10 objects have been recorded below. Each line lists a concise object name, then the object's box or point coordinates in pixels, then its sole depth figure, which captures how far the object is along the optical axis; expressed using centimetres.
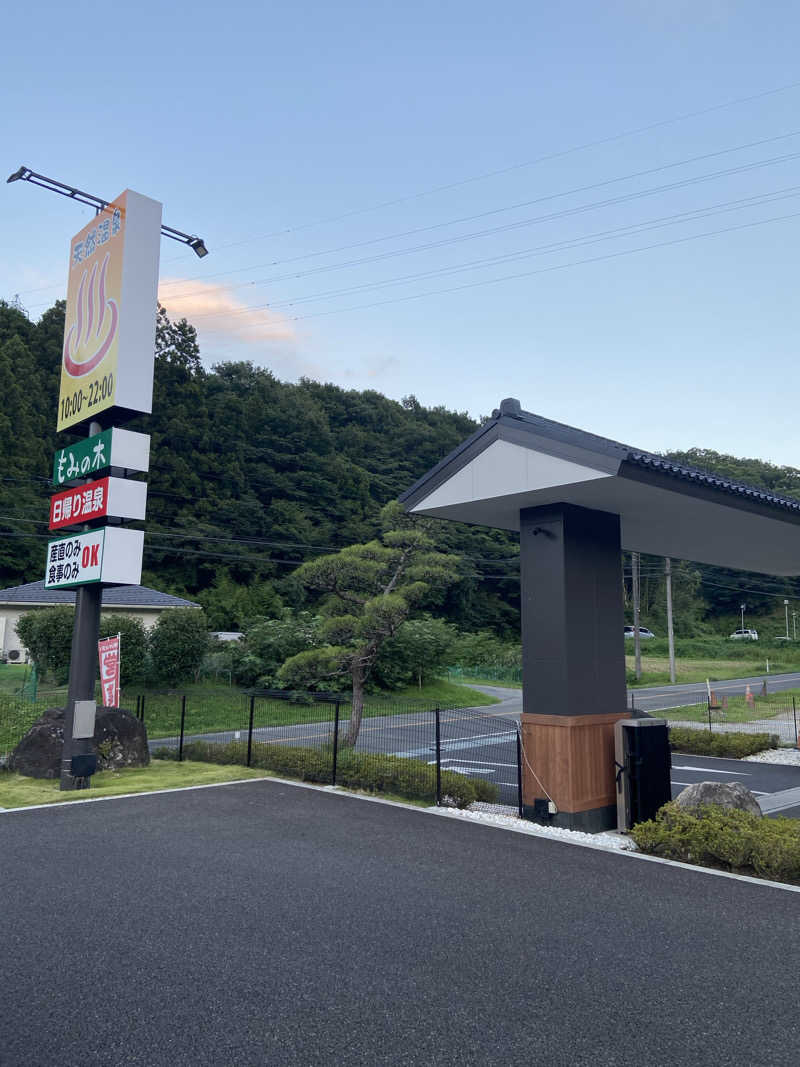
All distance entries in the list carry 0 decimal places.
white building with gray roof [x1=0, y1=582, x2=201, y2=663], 3384
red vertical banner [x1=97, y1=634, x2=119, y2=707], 1523
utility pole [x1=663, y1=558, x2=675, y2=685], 4373
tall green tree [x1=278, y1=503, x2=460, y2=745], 1594
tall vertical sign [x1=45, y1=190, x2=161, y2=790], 1269
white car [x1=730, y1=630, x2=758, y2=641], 8081
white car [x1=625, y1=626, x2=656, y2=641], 7255
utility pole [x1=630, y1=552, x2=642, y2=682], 4312
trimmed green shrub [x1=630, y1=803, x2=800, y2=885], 770
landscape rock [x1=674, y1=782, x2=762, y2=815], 923
